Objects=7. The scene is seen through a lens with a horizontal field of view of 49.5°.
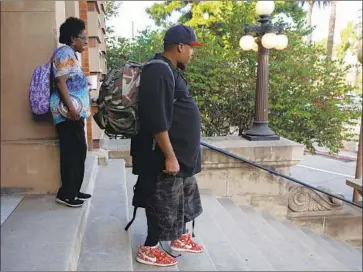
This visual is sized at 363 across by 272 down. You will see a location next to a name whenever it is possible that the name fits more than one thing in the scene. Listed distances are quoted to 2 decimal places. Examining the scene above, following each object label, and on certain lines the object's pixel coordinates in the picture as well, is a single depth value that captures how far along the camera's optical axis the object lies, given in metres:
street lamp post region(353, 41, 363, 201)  9.25
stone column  3.14
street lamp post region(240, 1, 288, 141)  6.23
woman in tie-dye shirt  2.94
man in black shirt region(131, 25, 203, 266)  2.55
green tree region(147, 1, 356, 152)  7.57
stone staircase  2.50
